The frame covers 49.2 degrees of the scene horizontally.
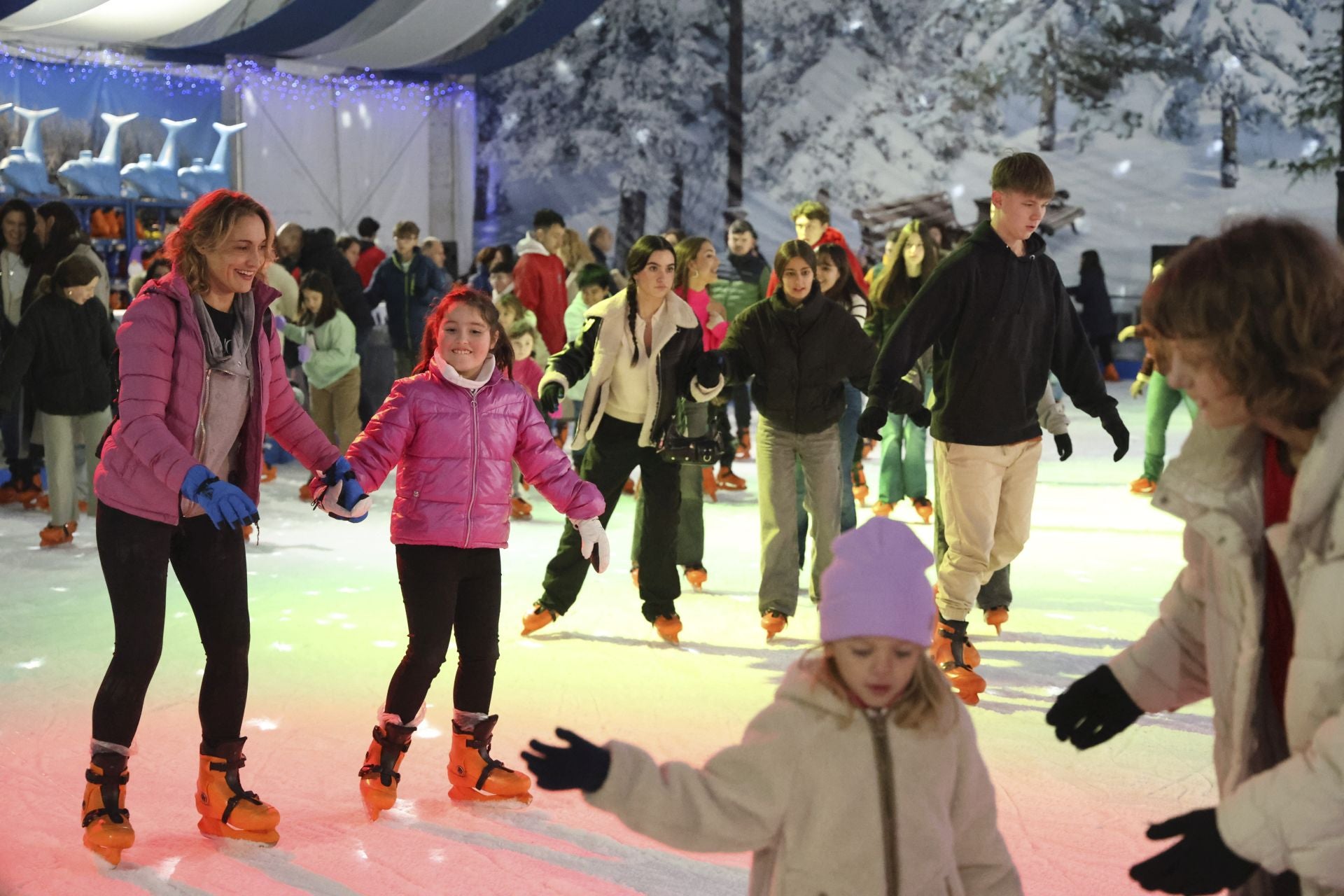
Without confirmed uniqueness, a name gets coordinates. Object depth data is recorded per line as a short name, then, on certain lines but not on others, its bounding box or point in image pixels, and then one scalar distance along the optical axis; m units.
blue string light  12.60
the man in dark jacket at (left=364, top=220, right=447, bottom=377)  10.04
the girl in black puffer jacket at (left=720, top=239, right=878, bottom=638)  5.32
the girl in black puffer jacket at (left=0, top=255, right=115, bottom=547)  6.92
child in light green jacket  8.50
